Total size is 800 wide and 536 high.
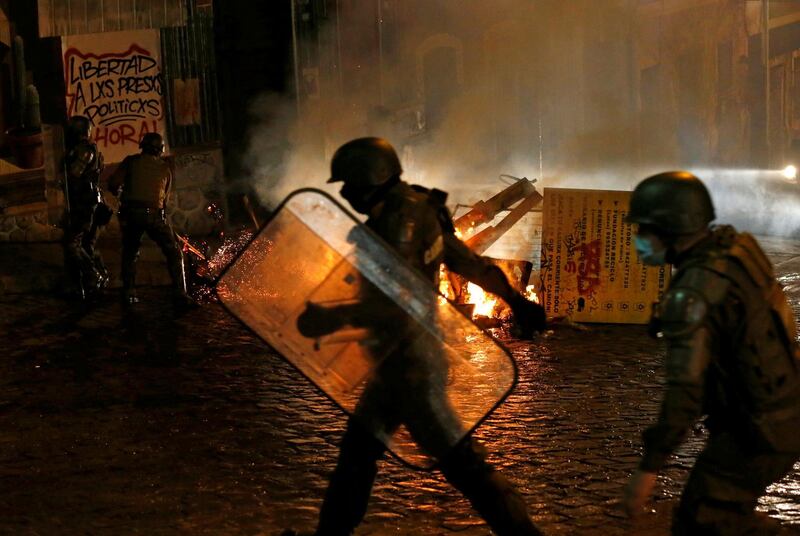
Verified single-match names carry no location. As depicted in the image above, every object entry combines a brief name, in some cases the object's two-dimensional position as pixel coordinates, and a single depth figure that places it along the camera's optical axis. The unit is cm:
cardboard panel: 972
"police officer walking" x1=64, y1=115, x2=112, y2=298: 1118
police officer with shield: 402
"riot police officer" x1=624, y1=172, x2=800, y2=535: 329
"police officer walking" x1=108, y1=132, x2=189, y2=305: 1085
